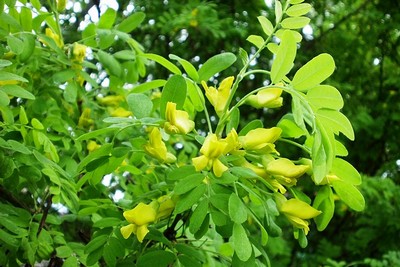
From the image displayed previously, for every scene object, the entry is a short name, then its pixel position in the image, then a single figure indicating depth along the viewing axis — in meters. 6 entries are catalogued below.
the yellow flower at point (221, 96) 0.54
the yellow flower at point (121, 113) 0.72
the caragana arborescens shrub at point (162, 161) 0.52
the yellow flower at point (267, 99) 0.54
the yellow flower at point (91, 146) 0.69
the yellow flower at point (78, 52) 0.67
